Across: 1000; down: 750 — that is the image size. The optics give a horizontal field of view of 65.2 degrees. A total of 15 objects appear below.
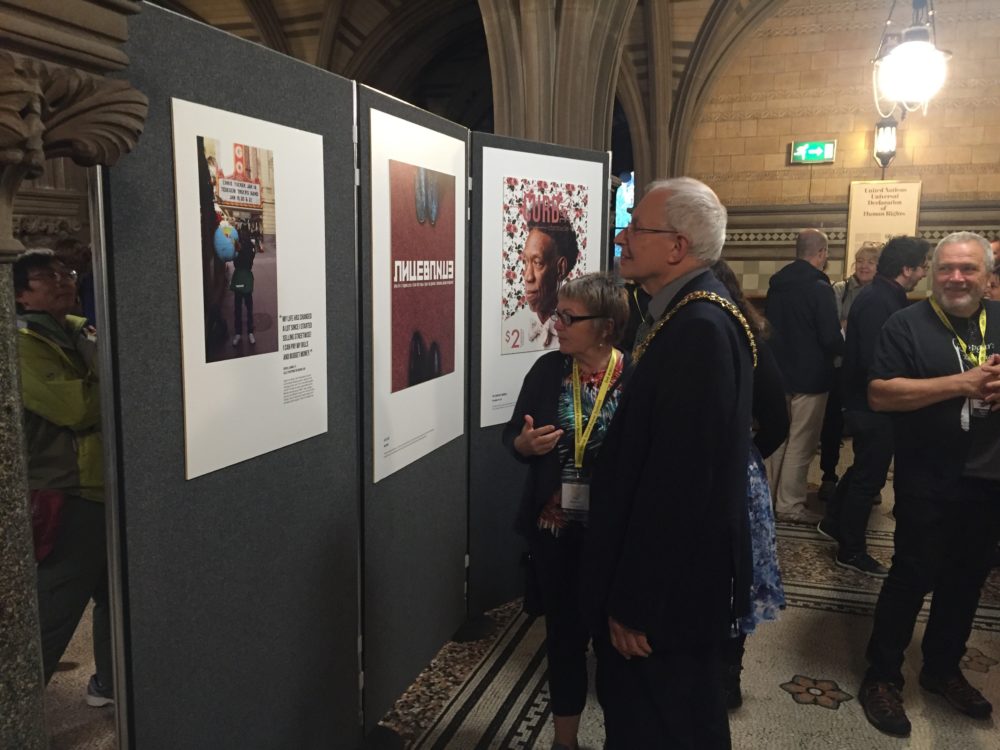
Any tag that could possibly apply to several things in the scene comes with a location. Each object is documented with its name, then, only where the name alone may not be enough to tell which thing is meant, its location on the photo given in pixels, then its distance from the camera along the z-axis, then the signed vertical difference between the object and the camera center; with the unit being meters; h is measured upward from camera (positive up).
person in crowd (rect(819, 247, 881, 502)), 5.50 -0.99
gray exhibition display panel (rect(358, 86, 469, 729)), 2.25 -0.91
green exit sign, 8.59 +1.41
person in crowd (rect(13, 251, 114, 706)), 2.04 -0.47
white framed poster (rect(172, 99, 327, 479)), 1.56 -0.02
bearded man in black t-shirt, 2.46 -0.55
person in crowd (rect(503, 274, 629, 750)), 2.21 -0.48
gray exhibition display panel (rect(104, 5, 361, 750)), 1.45 -0.52
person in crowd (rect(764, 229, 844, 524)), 4.53 -0.38
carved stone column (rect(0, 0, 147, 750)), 1.01 +0.19
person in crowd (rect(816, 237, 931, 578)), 3.69 -0.61
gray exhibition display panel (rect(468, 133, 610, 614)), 2.92 -0.85
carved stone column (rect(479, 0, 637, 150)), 4.23 +1.18
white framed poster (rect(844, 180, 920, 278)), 8.43 +0.77
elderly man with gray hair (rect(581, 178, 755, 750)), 1.52 -0.43
